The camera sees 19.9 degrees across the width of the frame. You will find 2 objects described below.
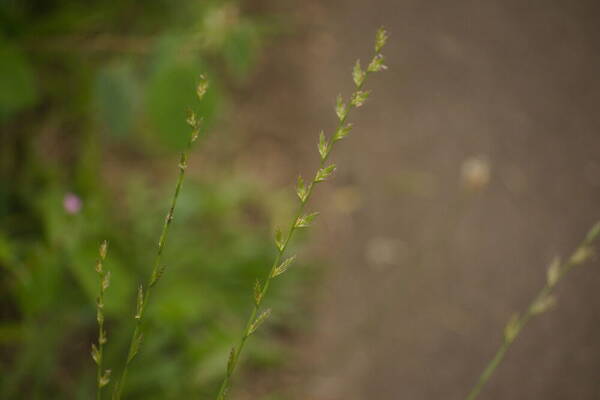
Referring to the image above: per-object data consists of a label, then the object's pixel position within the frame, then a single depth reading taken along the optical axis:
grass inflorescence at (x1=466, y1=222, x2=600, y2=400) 0.64
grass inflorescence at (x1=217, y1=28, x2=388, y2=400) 0.58
